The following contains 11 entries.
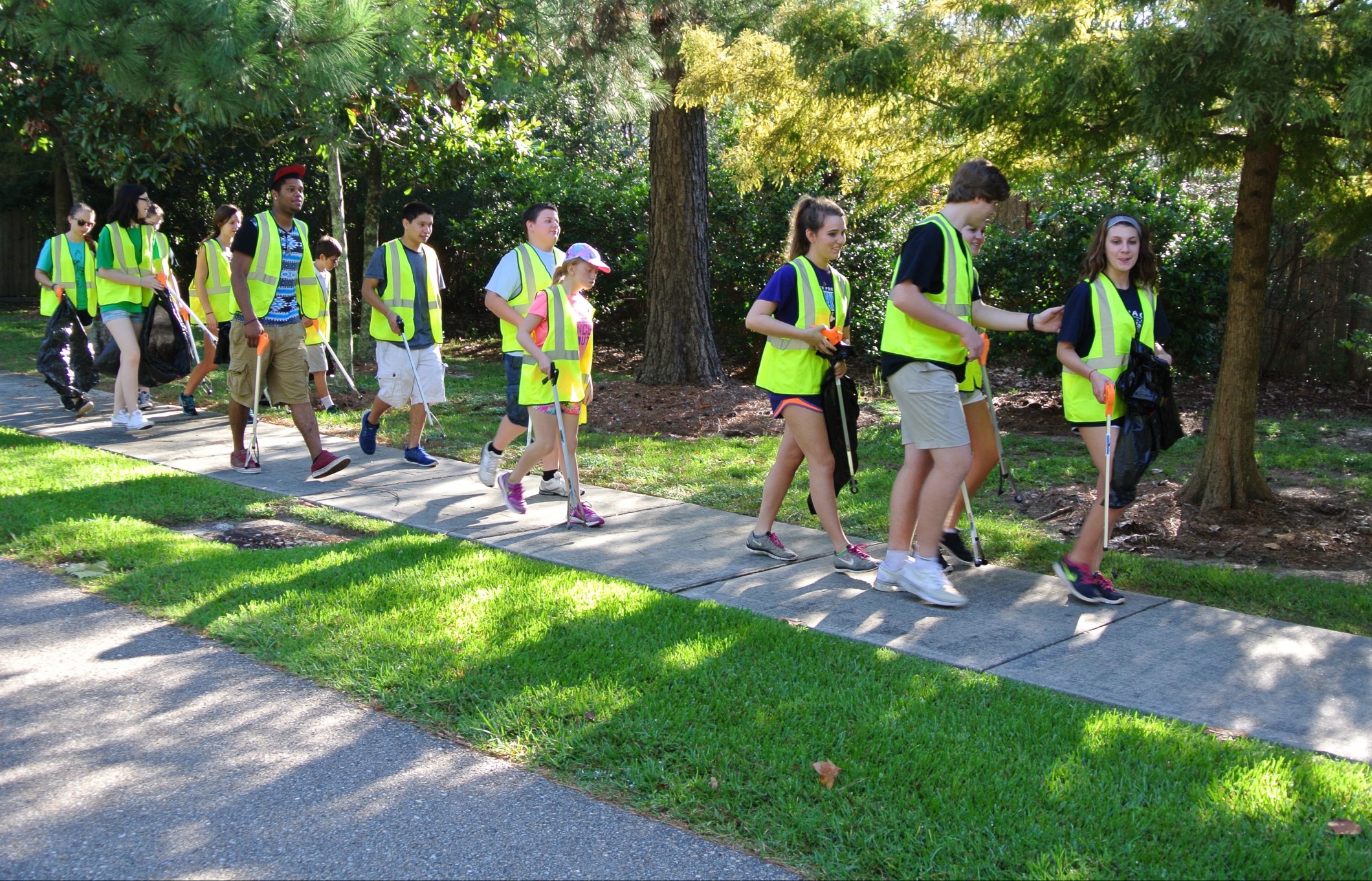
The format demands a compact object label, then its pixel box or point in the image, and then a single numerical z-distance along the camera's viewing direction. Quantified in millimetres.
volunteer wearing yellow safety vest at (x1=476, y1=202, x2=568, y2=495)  7020
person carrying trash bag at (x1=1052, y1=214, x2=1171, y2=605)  5043
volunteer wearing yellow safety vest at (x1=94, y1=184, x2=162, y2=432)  9180
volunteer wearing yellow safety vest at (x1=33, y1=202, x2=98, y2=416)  10016
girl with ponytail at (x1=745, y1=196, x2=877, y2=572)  5535
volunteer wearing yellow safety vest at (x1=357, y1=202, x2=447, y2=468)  8234
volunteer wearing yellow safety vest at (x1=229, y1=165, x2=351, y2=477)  7391
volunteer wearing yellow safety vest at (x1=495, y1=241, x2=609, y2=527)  6363
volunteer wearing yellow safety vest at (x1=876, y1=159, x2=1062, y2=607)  4977
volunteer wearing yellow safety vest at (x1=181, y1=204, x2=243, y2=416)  9383
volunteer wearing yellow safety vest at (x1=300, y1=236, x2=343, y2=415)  9430
